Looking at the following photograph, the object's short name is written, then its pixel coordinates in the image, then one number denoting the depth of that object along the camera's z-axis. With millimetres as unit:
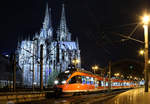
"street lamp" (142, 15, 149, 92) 14106
